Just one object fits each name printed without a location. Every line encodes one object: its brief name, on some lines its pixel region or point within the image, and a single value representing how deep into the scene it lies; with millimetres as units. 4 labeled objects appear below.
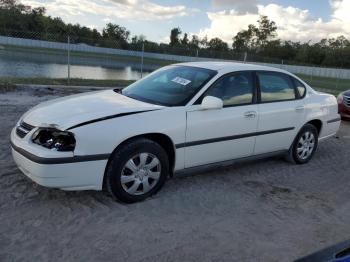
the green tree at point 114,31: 67662
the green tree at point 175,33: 106250
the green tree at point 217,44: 71469
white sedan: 3762
